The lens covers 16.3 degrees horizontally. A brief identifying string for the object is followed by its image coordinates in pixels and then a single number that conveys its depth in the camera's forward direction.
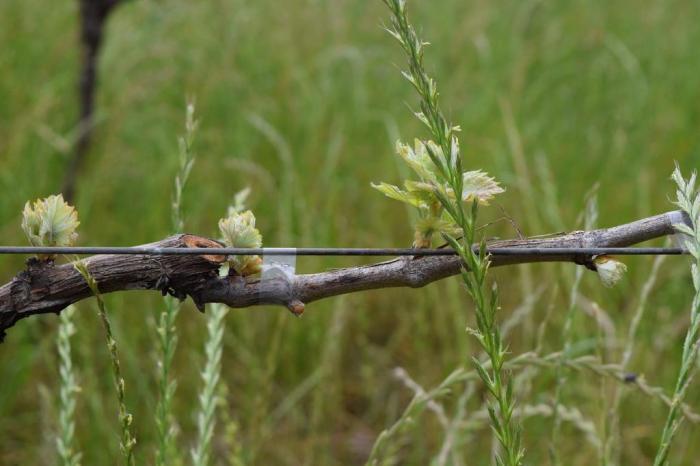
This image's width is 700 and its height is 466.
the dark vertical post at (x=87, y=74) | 2.39
